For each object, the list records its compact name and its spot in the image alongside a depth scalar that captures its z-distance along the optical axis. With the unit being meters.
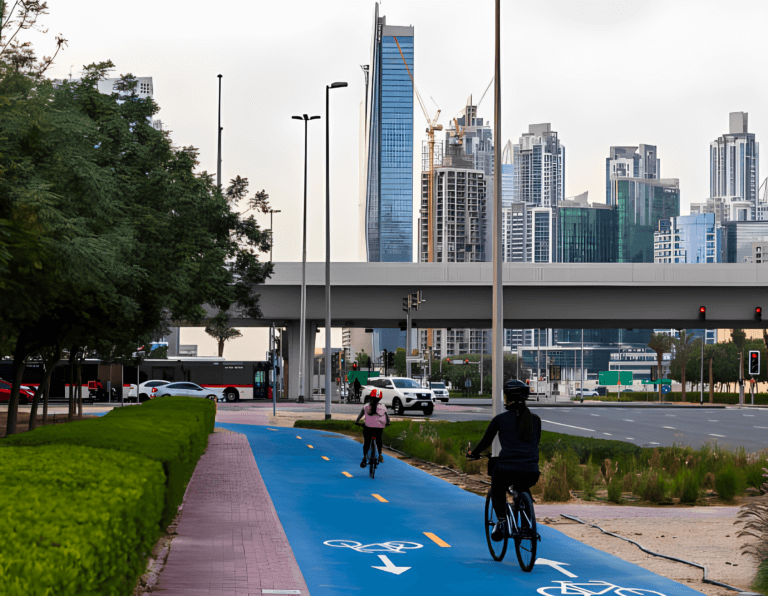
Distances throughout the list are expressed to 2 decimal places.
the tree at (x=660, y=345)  114.57
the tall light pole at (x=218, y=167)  69.80
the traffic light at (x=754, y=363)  53.91
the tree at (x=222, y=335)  113.65
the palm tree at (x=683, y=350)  109.62
